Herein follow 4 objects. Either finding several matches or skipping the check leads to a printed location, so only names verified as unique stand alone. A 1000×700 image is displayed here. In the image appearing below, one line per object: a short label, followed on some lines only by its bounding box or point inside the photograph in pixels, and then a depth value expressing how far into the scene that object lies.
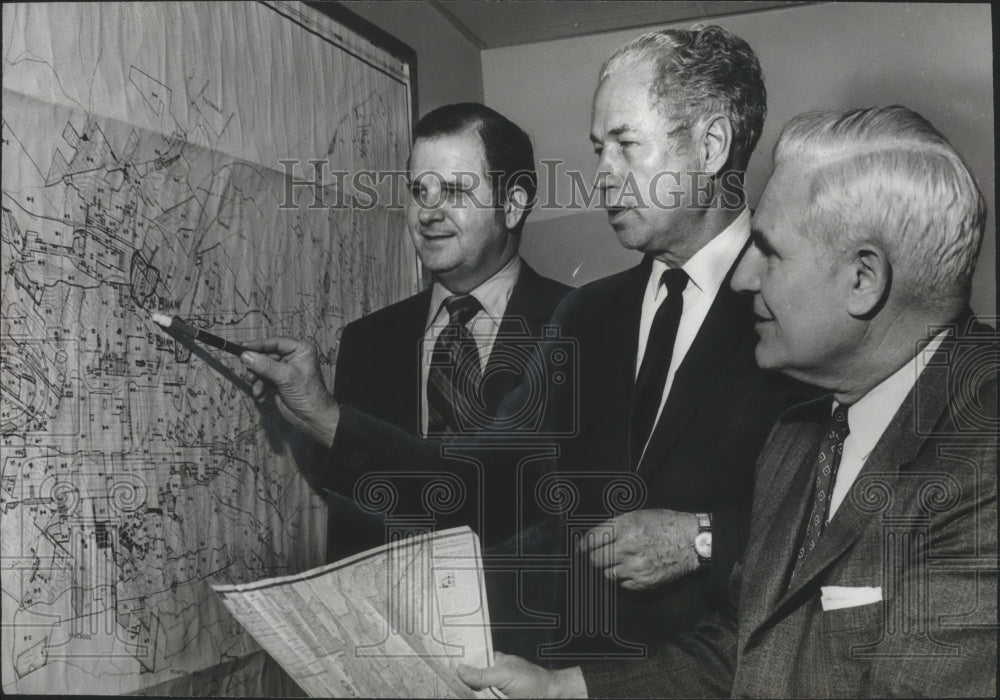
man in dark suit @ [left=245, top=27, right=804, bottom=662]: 2.17
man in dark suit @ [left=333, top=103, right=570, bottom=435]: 2.29
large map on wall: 2.23
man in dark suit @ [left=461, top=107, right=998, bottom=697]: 1.95
